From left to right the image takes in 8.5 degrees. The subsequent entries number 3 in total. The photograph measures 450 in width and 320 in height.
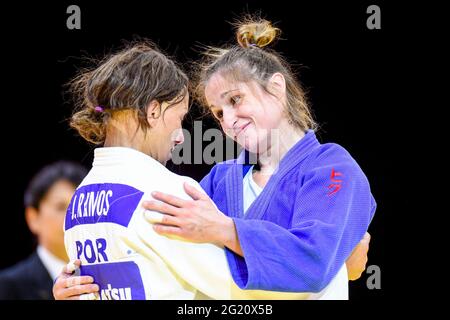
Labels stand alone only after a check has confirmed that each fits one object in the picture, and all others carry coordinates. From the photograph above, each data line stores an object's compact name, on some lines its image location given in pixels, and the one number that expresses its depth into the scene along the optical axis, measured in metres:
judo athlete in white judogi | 6.15
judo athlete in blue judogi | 6.16
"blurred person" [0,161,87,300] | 7.11
